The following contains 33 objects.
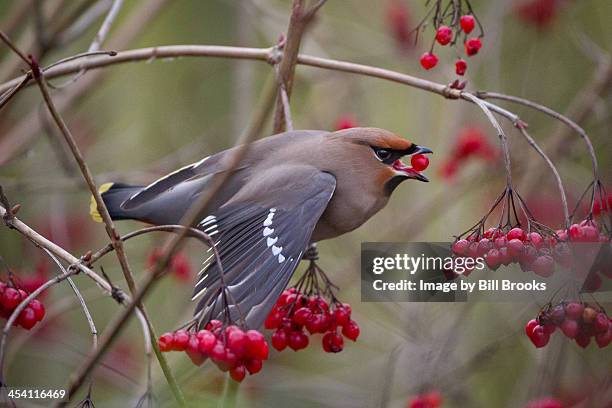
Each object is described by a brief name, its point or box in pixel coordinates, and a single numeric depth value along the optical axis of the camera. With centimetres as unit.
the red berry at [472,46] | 496
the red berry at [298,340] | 467
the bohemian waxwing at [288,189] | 512
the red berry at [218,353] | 360
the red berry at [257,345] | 363
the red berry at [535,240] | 416
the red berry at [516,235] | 416
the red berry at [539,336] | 409
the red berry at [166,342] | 372
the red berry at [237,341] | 362
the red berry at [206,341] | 361
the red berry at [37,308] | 414
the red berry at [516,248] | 412
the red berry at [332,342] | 479
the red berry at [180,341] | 371
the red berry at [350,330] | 483
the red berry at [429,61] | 524
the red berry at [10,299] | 407
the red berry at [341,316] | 479
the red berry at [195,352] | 365
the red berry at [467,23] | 500
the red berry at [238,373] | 374
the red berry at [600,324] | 403
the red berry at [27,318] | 409
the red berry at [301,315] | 465
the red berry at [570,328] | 403
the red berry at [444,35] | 503
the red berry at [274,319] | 474
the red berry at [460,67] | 487
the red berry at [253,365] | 372
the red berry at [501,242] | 418
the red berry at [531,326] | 414
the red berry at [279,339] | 464
